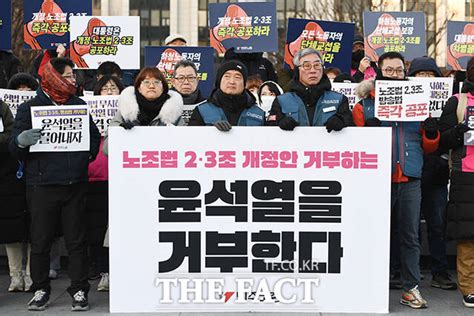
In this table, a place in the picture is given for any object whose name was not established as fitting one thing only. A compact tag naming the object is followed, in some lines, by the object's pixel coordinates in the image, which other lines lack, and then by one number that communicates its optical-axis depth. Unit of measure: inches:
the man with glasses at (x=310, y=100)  259.1
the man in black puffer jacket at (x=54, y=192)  259.9
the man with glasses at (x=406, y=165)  263.9
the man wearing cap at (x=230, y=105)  260.5
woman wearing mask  331.9
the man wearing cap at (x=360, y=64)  370.0
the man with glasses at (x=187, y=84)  308.6
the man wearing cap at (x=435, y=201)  298.0
